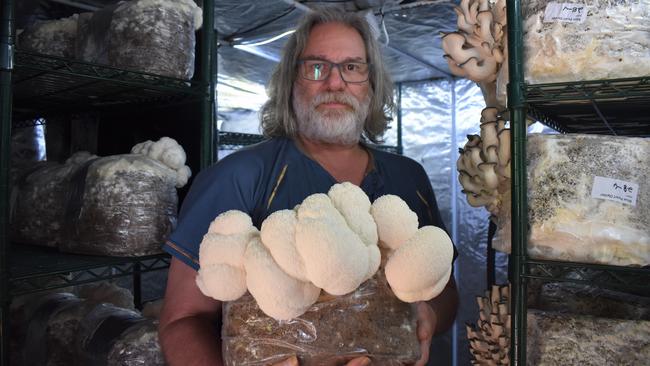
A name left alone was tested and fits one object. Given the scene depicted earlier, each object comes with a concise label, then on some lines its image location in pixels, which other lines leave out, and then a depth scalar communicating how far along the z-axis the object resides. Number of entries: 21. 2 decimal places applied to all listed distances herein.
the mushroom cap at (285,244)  0.67
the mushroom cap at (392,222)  0.75
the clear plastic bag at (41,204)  1.67
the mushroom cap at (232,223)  0.76
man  1.21
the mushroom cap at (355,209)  0.71
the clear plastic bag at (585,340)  1.10
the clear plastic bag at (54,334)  1.63
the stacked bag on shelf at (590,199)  1.07
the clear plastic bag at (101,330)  1.50
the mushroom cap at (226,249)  0.73
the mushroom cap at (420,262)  0.70
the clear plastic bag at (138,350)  1.40
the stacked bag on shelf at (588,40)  1.07
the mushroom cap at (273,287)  0.68
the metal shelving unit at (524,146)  1.06
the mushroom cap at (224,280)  0.73
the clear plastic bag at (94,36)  1.62
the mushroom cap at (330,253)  0.64
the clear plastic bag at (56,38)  1.76
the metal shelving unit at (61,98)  1.28
